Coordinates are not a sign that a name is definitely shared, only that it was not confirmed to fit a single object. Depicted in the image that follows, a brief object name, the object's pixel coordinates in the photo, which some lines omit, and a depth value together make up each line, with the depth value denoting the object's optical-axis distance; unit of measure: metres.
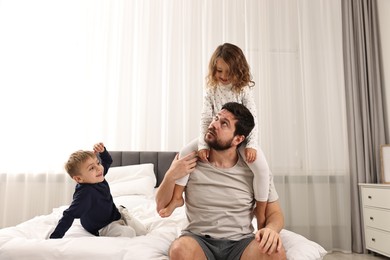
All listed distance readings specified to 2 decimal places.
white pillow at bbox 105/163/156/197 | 2.83
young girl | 1.91
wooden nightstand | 3.00
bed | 1.28
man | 1.23
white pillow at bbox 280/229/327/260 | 1.24
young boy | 1.70
